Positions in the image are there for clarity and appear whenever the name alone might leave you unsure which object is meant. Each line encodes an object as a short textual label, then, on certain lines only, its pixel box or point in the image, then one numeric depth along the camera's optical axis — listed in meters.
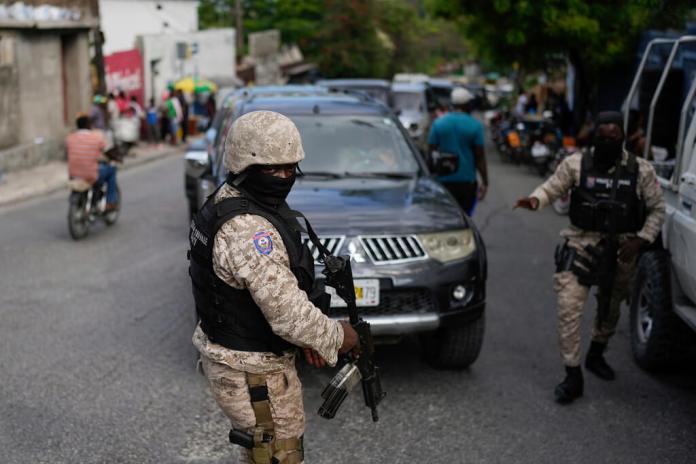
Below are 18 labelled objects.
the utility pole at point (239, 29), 41.31
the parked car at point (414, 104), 19.31
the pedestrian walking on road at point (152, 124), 25.30
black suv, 5.57
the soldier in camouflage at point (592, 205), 5.53
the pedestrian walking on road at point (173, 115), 25.55
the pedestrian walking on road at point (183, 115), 26.48
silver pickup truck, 5.48
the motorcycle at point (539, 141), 18.52
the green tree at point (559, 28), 18.02
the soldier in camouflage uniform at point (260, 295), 3.04
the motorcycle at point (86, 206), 10.77
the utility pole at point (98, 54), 21.91
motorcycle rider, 11.01
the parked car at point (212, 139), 8.39
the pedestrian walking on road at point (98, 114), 18.19
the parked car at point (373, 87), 19.56
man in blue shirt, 8.59
